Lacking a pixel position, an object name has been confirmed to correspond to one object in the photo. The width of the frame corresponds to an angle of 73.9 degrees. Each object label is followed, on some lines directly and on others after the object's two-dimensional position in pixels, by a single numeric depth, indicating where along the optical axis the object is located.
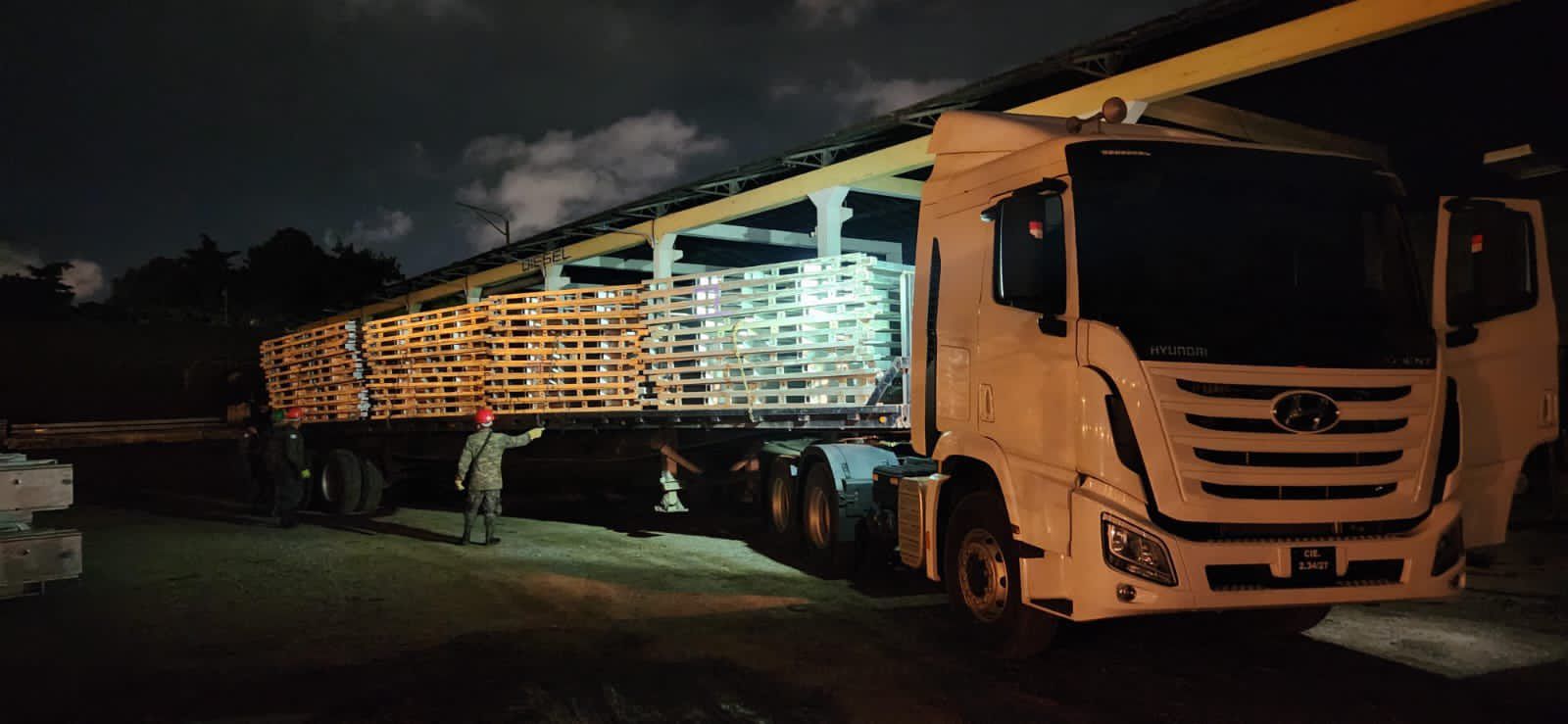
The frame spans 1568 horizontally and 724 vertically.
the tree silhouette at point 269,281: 63.56
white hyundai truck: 5.12
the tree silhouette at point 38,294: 56.12
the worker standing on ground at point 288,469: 14.91
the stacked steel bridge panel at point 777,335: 9.61
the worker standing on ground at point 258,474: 17.20
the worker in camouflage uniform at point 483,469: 12.22
